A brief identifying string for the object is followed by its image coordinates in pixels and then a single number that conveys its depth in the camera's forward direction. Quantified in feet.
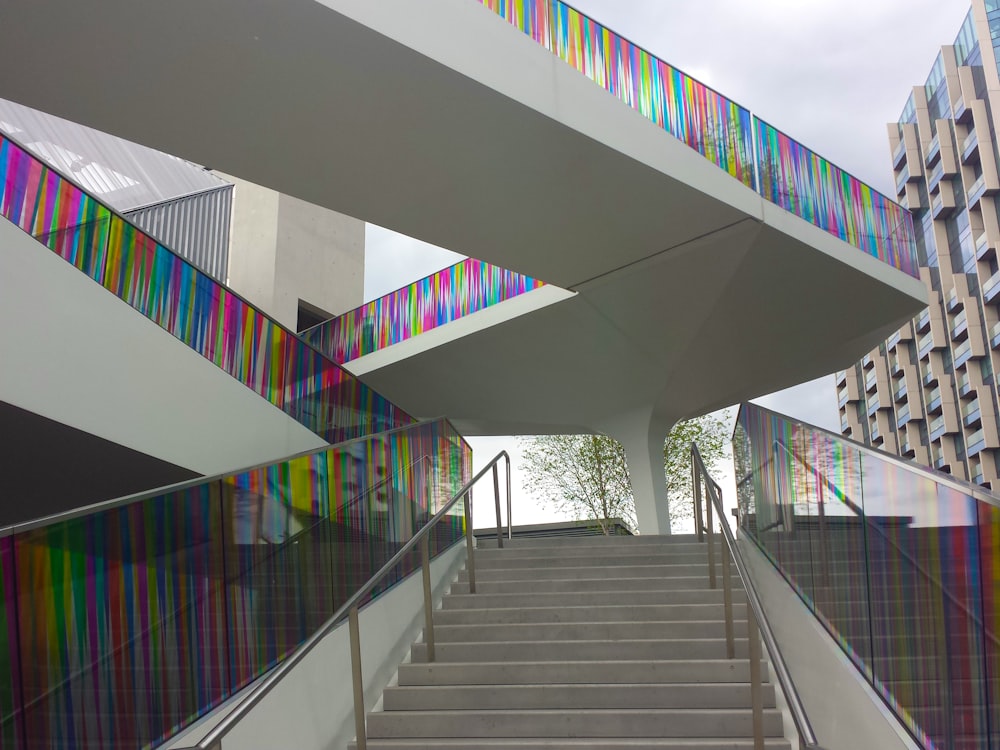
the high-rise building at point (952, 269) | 145.28
